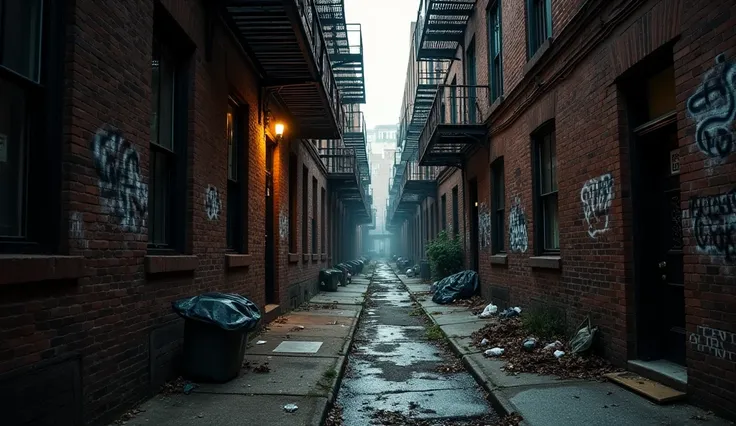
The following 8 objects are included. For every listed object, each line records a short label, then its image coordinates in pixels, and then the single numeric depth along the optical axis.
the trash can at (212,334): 5.69
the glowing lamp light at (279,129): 11.54
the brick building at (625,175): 4.69
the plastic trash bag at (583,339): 6.85
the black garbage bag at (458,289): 14.80
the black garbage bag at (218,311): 5.64
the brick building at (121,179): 3.80
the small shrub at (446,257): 17.78
